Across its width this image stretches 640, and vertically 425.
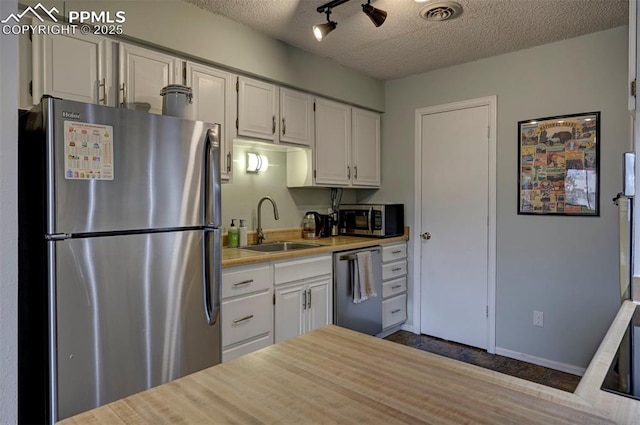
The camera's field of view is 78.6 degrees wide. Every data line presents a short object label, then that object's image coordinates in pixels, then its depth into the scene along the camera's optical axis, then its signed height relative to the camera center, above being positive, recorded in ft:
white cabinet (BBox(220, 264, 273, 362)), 7.30 -2.00
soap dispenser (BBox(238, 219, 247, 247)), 9.57 -0.70
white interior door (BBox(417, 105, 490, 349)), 10.77 -0.44
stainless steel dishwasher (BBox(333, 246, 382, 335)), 9.77 -2.41
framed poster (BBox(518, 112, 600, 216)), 8.98 +1.05
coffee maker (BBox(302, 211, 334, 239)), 11.61 -0.53
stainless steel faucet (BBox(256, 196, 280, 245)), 10.16 -0.26
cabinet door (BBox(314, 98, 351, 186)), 10.80 +1.85
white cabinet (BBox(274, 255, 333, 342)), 8.39 -2.00
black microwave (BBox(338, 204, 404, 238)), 11.41 -0.36
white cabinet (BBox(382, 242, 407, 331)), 11.36 -2.30
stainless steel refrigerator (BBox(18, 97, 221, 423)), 4.92 -0.65
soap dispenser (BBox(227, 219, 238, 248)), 9.52 -0.74
